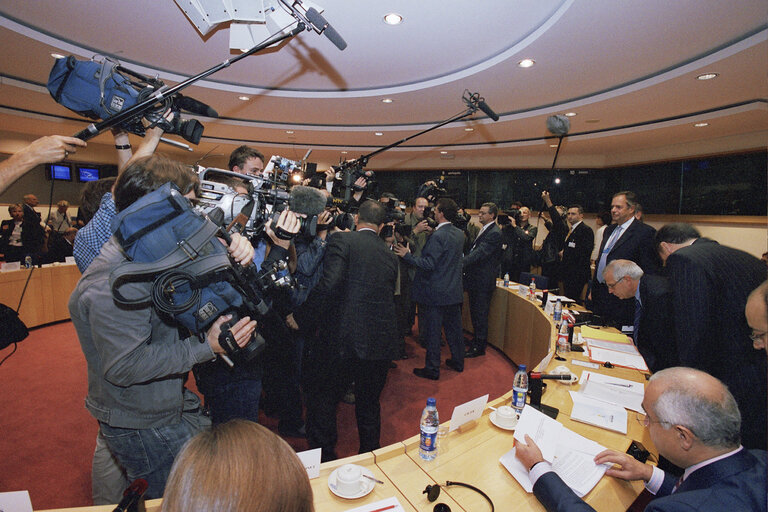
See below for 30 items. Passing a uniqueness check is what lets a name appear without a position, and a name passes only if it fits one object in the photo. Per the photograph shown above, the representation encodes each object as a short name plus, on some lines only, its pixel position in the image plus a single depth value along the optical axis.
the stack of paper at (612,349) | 2.35
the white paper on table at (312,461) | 1.23
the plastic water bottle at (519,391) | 1.78
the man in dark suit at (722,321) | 1.63
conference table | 1.21
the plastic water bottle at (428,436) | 1.41
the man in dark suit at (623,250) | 3.18
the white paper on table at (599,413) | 1.66
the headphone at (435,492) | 1.21
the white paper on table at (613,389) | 1.88
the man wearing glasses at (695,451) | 1.02
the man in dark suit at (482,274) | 4.14
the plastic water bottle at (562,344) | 2.52
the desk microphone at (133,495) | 0.86
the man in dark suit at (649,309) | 2.21
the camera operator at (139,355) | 1.12
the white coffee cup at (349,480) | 1.20
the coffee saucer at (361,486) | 1.20
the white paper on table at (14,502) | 1.00
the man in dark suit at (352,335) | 2.12
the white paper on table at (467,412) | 1.55
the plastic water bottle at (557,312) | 3.23
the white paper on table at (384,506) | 1.16
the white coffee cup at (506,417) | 1.62
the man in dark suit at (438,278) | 3.60
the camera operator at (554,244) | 5.32
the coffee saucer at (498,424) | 1.62
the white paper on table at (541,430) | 1.44
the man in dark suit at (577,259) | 4.87
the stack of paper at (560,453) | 1.31
